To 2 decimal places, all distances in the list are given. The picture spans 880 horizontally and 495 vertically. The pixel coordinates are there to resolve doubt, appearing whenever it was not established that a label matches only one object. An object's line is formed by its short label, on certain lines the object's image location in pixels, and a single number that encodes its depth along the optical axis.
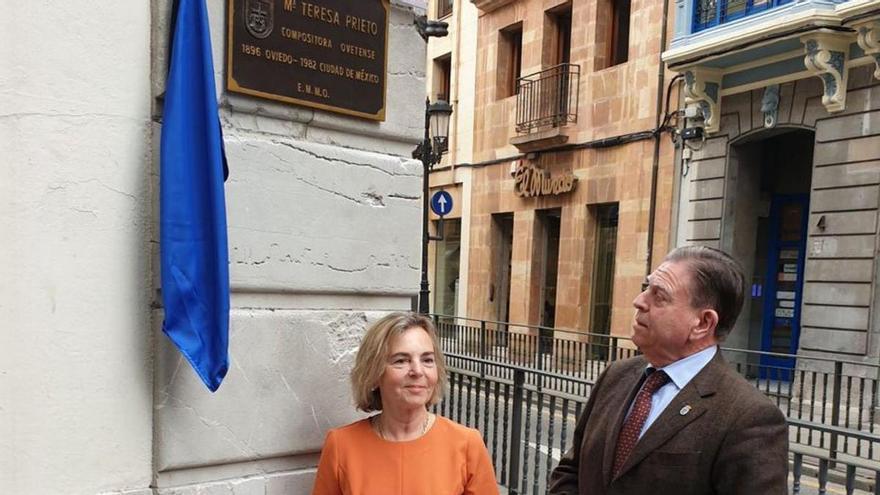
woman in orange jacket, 2.59
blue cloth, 2.44
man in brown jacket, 2.10
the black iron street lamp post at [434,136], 12.80
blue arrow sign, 14.66
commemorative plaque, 2.73
